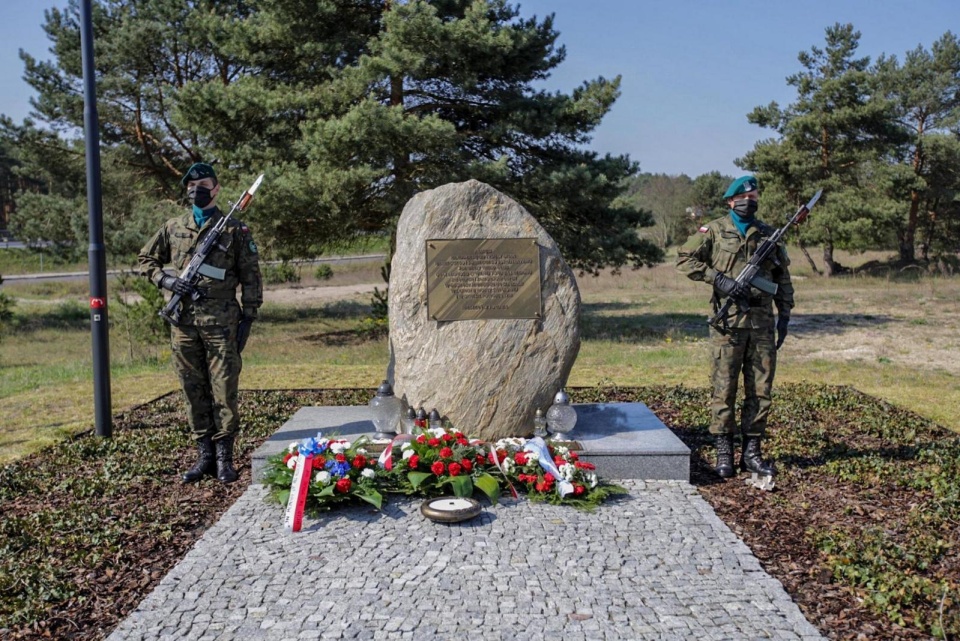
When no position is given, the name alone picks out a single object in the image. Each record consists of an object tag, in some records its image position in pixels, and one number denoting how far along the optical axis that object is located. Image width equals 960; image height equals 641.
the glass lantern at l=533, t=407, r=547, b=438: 6.01
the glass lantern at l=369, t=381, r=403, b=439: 5.96
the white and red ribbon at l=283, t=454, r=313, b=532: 4.83
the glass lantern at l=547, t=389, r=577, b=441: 5.81
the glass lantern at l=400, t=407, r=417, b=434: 6.03
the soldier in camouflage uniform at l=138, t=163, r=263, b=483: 5.76
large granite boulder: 5.96
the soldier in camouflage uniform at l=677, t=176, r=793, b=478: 5.70
